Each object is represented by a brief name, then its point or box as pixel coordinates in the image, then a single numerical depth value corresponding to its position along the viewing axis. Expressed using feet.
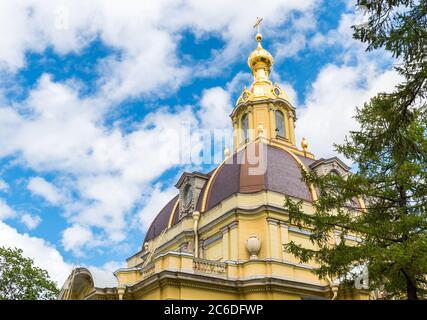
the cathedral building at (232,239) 77.87
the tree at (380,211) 43.24
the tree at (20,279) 111.75
